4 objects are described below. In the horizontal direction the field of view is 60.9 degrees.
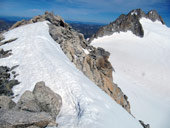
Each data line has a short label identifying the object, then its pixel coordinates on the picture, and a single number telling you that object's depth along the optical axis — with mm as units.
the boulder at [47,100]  8016
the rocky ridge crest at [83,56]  22703
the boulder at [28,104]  7317
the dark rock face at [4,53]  15997
